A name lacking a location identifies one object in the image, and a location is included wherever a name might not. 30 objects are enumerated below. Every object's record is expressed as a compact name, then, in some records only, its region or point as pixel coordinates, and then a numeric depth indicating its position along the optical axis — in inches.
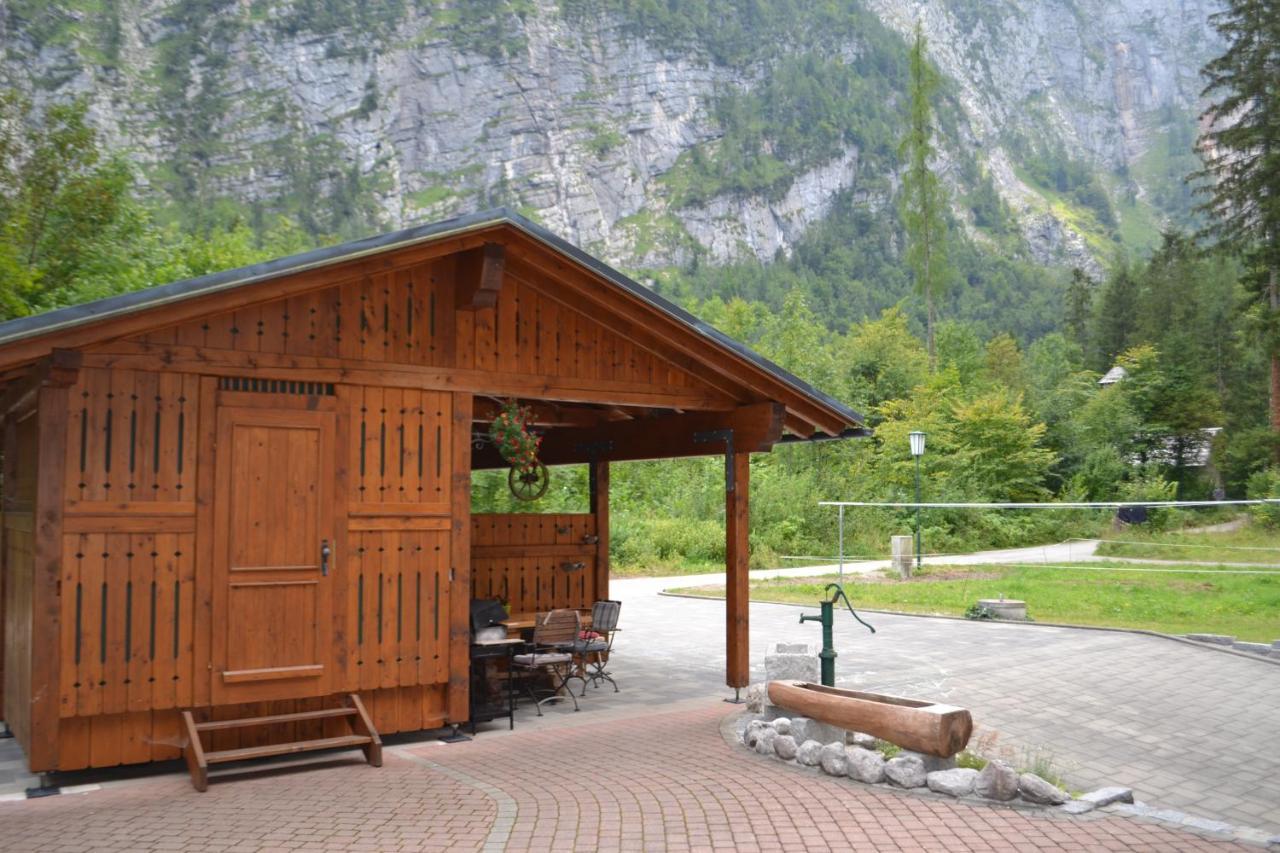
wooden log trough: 269.7
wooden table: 390.9
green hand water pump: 346.6
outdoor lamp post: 941.2
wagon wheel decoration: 439.4
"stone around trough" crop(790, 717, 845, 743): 306.2
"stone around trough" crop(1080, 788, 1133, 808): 256.8
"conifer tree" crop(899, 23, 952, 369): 1797.5
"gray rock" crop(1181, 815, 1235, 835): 236.4
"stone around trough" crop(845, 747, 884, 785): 275.4
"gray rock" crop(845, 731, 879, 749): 305.4
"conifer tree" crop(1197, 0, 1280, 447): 1315.2
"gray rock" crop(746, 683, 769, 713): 354.8
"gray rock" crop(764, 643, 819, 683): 360.8
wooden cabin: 278.2
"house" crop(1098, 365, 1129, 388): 1905.8
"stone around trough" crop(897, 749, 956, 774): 274.7
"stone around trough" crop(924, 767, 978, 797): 262.2
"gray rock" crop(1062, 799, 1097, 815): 251.9
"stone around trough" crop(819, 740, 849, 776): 282.7
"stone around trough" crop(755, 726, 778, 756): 309.0
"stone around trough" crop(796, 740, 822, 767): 292.5
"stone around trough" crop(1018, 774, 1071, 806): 255.3
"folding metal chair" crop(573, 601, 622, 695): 402.9
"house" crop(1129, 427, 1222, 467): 1501.0
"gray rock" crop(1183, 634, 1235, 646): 522.6
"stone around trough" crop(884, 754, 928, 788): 270.2
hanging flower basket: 386.1
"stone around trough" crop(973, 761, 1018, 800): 257.8
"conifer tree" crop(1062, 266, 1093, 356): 2856.8
